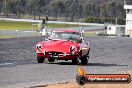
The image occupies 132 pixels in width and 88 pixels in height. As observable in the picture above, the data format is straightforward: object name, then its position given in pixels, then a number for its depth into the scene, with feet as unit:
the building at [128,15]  312.97
